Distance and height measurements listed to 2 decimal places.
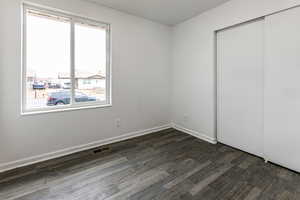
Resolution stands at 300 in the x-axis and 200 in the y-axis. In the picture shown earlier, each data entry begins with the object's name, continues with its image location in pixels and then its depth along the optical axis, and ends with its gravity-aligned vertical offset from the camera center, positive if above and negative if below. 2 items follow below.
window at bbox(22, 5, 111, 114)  2.26 +0.62
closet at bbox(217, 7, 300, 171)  1.97 +0.17
